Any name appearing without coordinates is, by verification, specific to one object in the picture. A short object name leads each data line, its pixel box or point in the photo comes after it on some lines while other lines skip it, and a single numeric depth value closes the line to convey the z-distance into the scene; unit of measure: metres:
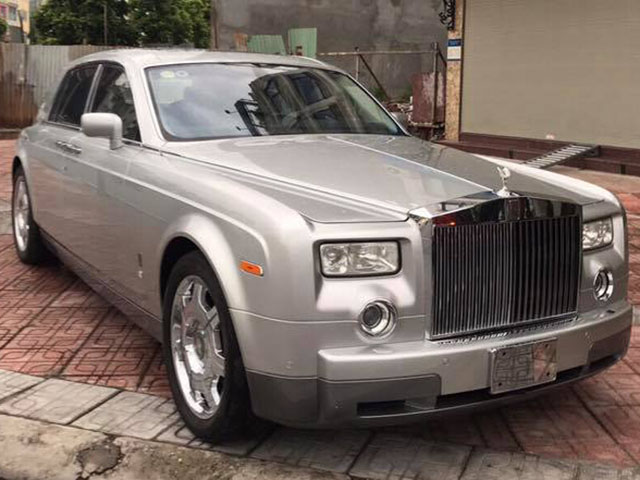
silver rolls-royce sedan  2.95
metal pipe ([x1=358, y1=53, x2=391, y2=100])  18.11
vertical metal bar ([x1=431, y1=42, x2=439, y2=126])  15.68
